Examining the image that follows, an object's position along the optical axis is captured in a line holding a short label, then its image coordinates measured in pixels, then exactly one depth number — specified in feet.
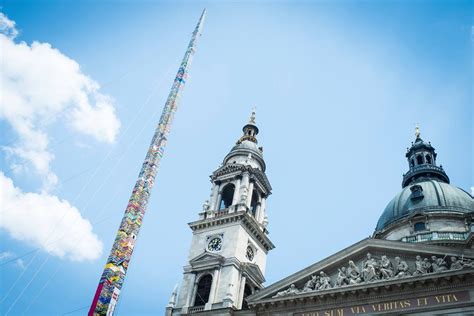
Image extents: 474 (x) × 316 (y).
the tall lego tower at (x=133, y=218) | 98.17
